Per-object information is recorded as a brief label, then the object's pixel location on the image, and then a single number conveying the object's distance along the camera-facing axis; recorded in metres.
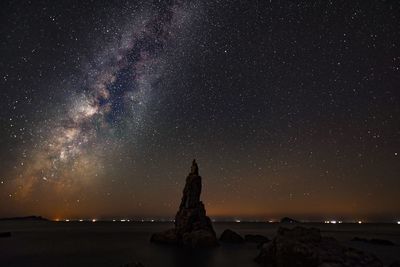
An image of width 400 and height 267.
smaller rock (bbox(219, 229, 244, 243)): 66.47
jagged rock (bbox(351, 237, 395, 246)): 69.12
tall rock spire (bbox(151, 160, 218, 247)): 59.88
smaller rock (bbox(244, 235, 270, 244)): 66.80
